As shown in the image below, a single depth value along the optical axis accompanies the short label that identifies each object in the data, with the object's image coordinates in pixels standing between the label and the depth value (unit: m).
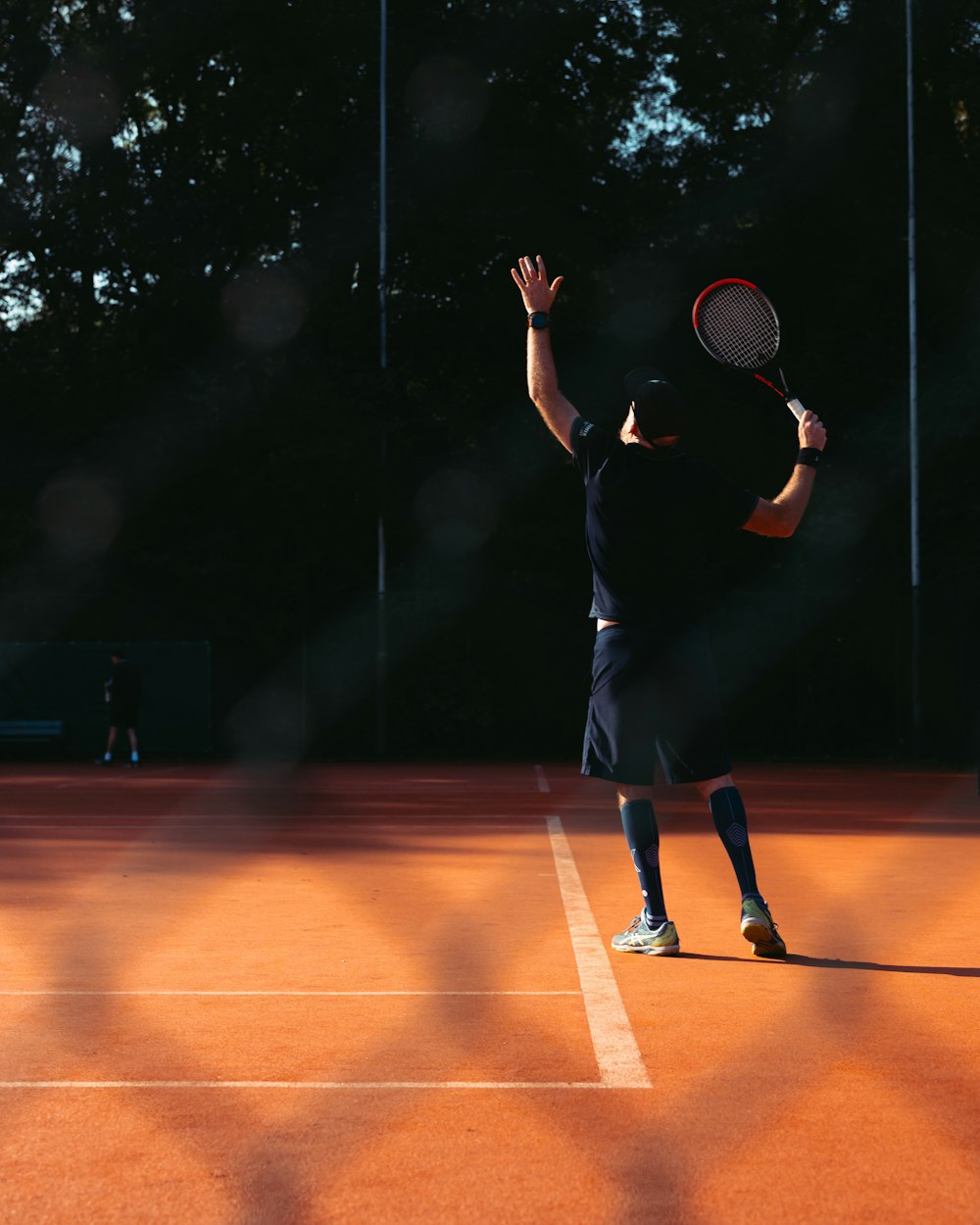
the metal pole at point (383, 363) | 25.02
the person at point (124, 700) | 22.47
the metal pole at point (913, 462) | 23.39
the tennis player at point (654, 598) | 6.06
